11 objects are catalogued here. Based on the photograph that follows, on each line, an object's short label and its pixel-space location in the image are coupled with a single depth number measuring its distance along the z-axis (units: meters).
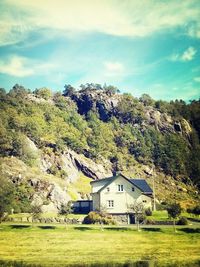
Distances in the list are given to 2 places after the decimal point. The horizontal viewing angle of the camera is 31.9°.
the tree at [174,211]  41.19
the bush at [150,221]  45.06
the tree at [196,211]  50.77
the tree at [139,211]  44.44
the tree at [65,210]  44.50
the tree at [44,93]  132.62
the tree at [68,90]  143.36
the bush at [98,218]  46.31
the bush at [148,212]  53.52
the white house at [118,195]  51.66
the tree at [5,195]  42.67
